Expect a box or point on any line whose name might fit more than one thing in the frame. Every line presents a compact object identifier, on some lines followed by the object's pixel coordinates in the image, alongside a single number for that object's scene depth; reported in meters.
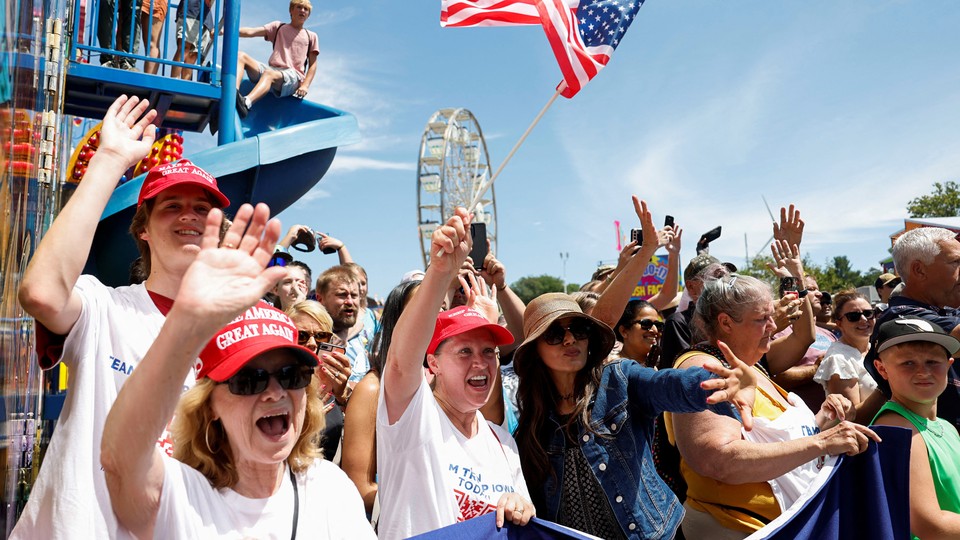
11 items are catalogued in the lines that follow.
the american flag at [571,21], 4.54
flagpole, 3.24
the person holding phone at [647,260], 4.20
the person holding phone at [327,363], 3.50
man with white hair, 4.50
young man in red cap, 1.92
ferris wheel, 26.23
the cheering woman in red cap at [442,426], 2.38
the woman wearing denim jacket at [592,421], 2.93
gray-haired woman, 2.89
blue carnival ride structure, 6.59
